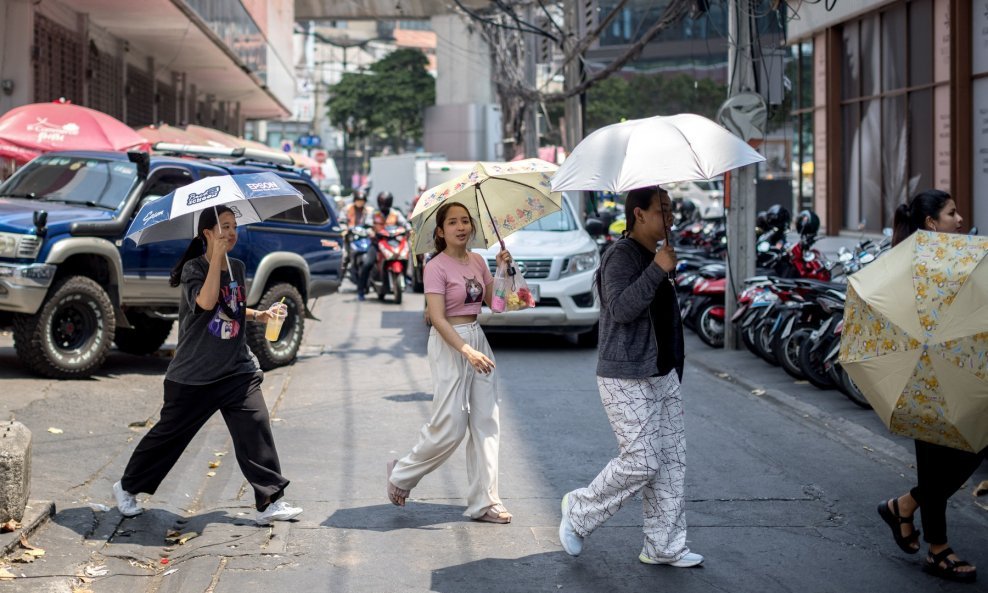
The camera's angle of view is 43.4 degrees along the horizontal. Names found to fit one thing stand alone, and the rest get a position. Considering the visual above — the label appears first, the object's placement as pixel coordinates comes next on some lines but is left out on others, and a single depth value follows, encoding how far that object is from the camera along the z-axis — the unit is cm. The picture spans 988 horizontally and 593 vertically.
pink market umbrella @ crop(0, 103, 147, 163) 1481
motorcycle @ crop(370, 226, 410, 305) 2058
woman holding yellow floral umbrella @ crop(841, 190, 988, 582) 518
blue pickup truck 1070
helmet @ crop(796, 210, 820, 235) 1420
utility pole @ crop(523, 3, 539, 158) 3228
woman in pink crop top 657
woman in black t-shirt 633
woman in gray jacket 561
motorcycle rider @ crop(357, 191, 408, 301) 2086
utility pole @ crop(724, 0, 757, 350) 1323
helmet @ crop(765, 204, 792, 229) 1560
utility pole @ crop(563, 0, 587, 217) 2333
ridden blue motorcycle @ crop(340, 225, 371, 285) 2166
